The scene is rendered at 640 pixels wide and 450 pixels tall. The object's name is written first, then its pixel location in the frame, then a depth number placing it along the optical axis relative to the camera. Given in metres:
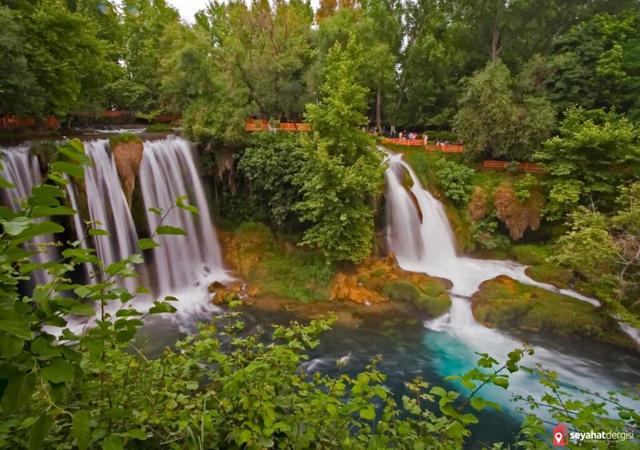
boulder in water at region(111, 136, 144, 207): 12.97
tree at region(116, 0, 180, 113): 24.41
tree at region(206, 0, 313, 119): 17.48
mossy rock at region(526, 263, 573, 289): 13.48
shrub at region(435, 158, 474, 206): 17.03
